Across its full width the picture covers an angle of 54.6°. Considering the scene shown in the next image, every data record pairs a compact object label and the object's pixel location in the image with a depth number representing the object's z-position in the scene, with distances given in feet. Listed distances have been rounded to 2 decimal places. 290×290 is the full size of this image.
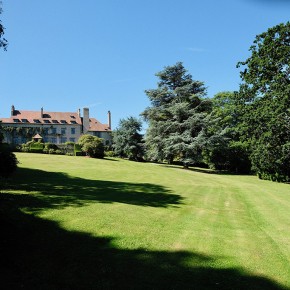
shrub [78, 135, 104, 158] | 139.13
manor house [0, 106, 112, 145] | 219.82
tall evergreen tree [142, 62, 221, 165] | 132.67
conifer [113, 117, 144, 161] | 166.40
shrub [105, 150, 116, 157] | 170.36
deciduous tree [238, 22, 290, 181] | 94.17
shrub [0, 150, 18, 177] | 51.80
